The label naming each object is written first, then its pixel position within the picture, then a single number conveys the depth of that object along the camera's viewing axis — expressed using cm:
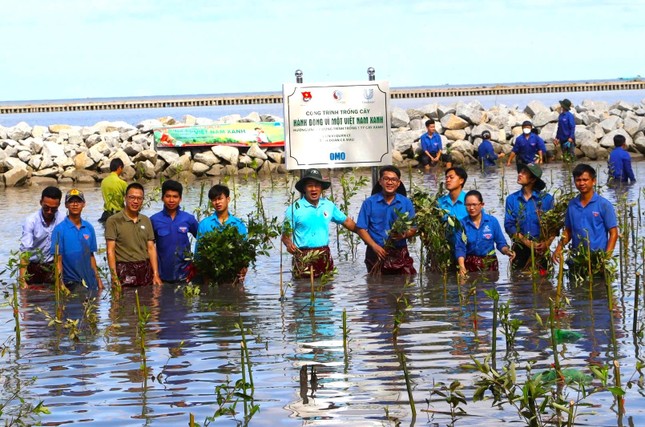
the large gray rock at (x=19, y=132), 3891
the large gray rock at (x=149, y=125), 3795
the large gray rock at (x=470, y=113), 3731
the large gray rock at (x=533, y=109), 3938
